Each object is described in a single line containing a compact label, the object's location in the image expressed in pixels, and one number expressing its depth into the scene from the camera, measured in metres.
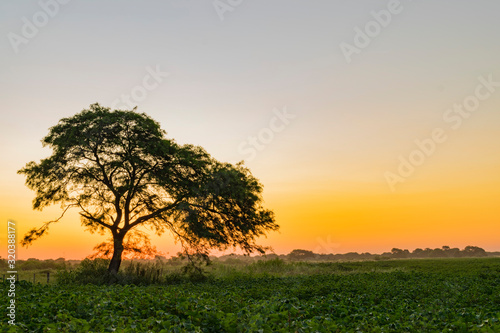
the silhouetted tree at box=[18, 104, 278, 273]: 31.42
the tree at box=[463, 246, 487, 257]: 165.95
